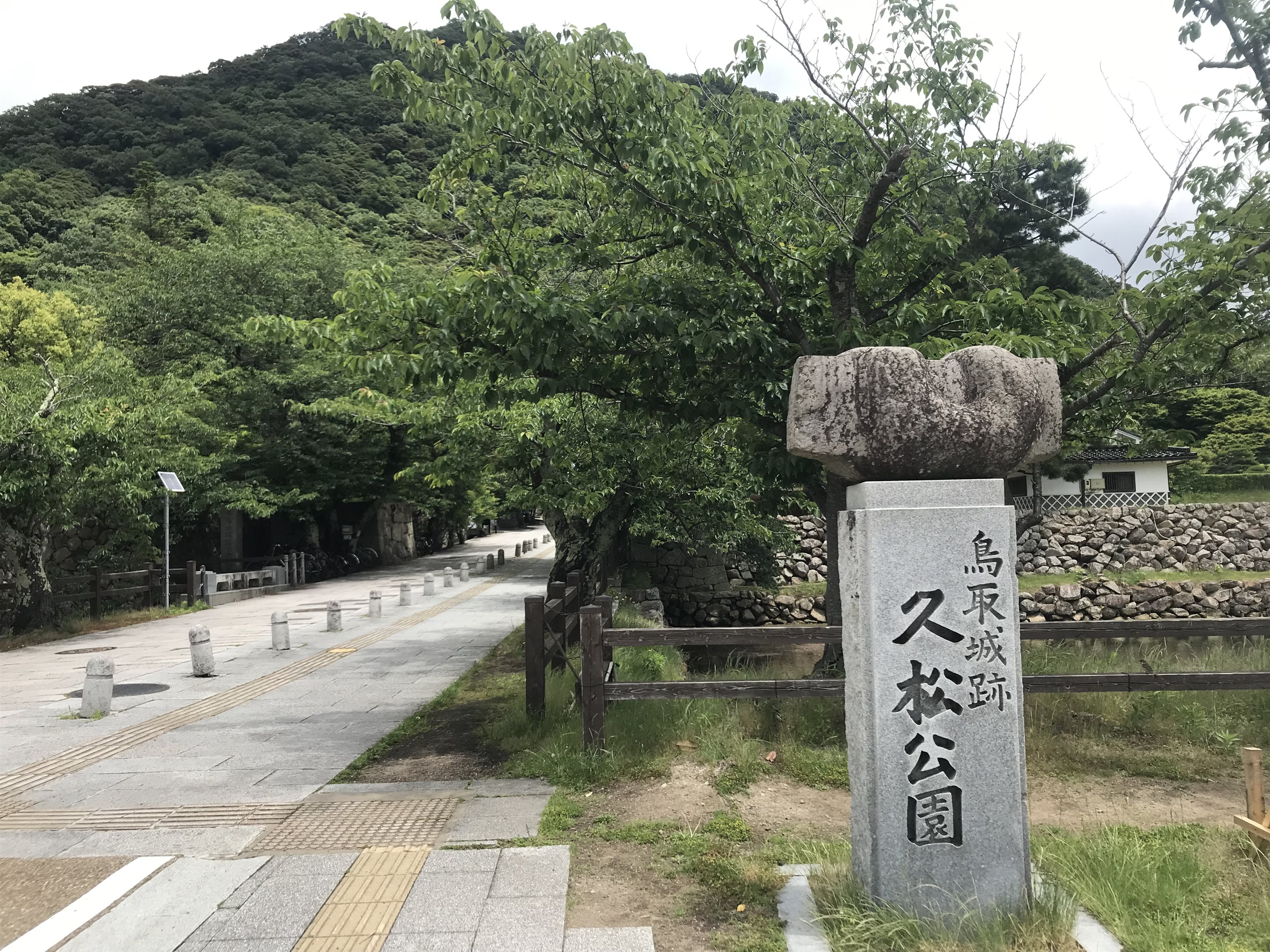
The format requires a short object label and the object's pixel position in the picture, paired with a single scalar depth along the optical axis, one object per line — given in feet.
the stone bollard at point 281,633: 42.83
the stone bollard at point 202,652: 35.99
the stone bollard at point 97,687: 28.91
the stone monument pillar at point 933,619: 11.77
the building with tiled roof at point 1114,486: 86.53
